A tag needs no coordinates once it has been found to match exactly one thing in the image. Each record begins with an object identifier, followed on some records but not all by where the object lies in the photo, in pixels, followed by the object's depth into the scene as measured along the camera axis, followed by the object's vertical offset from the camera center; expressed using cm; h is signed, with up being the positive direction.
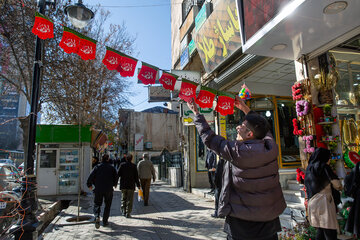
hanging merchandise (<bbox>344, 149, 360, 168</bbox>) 515 -19
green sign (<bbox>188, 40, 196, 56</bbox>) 1293 +570
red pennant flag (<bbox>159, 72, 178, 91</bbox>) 640 +197
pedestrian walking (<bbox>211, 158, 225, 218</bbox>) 645 -62
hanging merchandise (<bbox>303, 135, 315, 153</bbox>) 522 +14
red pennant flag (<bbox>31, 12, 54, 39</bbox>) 491 +267
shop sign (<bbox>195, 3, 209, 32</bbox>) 1100 +638
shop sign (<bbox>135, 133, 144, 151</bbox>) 3316 +178
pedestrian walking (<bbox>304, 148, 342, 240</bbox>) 398 -77
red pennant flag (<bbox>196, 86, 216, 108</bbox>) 662 +151
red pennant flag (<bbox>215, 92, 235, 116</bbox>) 673 +135
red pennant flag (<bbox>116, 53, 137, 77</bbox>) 592 +218
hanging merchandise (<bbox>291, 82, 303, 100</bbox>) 555 +136
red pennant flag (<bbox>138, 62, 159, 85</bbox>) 612 +205
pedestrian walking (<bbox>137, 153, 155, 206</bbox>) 924 -73
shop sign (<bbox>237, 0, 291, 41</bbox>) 468 +288
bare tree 951 +441
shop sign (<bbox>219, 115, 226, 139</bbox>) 1045 +120
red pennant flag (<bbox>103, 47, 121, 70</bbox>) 577 +231
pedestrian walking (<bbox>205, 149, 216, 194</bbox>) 880 -33
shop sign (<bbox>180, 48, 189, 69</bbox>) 1362 +551
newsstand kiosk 1236 -11
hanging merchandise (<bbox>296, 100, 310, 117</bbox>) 535 +97
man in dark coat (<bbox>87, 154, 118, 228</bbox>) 663 -76
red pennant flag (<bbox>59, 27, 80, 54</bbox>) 530 +255
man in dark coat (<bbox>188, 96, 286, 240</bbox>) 206 -32
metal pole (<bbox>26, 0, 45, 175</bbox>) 454 +103
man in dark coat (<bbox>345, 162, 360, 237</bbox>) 378 -79
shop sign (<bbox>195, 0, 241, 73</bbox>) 771 +421
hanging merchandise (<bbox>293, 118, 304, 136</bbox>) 552 +48
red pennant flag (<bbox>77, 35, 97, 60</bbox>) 552 +247
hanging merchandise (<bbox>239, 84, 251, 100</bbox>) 772 +184
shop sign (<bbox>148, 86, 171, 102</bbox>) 1900 +478
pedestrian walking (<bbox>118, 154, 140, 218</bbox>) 765 -90
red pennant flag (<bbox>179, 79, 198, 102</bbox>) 635 +173
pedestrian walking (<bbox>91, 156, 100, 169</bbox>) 1482 -29
